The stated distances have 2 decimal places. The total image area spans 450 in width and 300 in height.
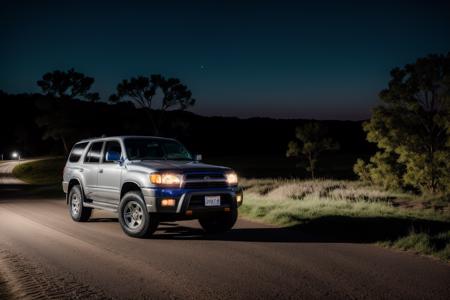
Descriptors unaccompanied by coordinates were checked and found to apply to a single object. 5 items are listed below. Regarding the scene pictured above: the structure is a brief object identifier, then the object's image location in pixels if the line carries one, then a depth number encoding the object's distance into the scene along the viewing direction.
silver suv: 8.83
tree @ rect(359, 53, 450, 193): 28.66
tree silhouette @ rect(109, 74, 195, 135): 56.44
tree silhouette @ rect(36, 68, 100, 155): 57.62
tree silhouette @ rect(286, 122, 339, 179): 57.97
